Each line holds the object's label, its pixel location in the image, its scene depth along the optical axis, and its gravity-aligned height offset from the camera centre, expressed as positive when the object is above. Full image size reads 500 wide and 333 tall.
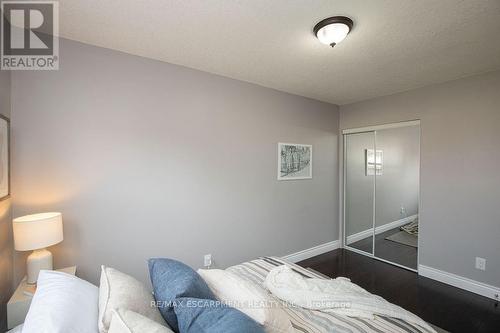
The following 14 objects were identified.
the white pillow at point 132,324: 0.83 -0.60
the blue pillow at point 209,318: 0.85 -0.61
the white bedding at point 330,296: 1.36 -0.86
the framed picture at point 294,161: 3.31 +0.07
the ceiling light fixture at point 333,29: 1.67 +1.04
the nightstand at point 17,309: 1.44 -0.93
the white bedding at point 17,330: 1.16 -0.87
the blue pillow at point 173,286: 1.08 -0.61
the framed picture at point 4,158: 1.54 +0.04
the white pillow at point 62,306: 0.88 -0.62
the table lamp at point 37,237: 1.52 -0.51
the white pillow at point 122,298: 0.99 -0.63
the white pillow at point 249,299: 1.06 -0.71
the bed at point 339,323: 1.24 -0.90
